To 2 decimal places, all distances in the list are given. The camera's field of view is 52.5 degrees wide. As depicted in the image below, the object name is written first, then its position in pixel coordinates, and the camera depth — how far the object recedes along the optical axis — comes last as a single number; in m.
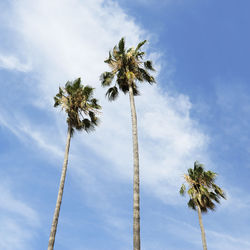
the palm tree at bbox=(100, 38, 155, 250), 19.61
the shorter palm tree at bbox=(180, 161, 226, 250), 27.22
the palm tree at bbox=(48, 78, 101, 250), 21.62
